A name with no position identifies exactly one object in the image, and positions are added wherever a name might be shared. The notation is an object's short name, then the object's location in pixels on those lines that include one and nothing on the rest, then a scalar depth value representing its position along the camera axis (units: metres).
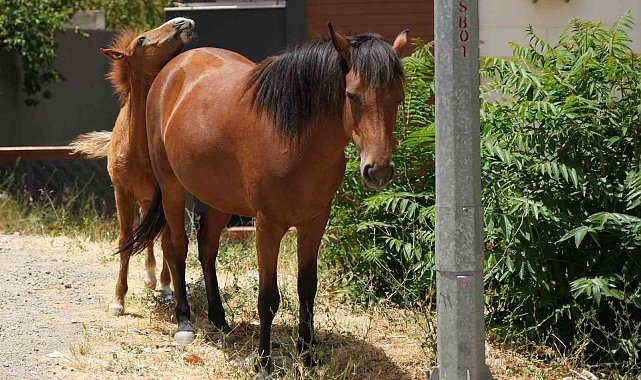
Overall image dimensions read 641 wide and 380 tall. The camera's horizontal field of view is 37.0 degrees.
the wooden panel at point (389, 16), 10.26
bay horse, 4.96
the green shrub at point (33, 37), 14.21
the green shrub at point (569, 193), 5.79
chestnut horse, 7.11
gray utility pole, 4.43
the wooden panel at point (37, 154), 11.48
